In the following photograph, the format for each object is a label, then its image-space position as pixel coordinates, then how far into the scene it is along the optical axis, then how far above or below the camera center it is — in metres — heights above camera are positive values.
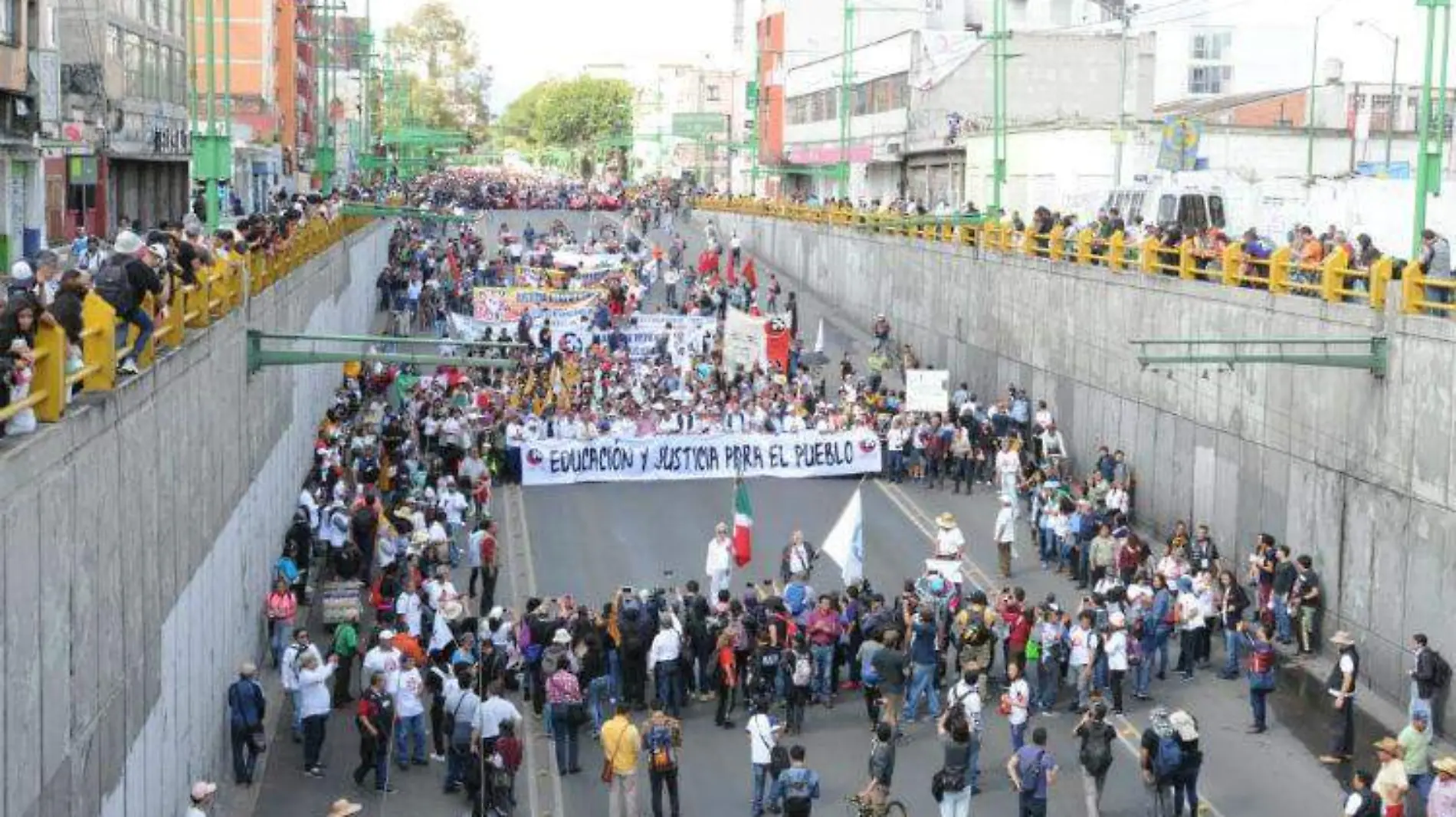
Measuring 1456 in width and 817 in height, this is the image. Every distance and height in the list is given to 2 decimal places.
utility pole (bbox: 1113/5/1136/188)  55.06 +1.64
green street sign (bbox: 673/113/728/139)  140.62 +4.92
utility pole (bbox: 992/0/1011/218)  48.41 +2.20
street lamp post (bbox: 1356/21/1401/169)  57.64 +2.84
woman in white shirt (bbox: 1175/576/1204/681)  23.83 -5.34
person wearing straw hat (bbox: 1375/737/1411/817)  16.70 -5.05
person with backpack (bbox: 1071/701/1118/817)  18.28 -5.28
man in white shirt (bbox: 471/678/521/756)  18.55 -5.18
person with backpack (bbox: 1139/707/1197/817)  18.09 -5.31
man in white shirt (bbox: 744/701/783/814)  18.61 -5.40
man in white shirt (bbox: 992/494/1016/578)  28.62 -5.04
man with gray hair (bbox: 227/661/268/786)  18.47 -5.22
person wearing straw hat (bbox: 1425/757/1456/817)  16.50 -5.06
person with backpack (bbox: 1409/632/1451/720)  20.48 -5.04
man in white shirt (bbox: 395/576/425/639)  22.30 -5.00
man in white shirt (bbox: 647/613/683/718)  21.55 -5.37
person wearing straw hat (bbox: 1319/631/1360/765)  20.36 -5.25
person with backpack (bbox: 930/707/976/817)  17.33 -5.23
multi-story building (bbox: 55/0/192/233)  49.34 +1.88
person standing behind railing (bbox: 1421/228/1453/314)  24.34 -0.68
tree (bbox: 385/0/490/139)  187.88 +13.15
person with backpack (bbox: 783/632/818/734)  21.19 -5.43
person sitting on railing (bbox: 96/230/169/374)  15.37 -0.87
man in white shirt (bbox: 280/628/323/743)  19.39 -4.89
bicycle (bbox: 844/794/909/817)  16.36 -5.30
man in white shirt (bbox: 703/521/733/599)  26.02 -5.01
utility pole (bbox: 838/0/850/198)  71.38 +3.50
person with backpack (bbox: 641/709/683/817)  18.31 -5.40
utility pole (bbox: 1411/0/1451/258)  25.80 +0.92
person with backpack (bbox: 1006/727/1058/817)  17.73 -5.36
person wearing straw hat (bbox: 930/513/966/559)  26.09 -4.70
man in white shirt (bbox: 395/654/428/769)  19.69 -5.47
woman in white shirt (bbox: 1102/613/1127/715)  22.16 -5.26
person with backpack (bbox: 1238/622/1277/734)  21.42 -5.31
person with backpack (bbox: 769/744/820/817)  16.66 -5.21
